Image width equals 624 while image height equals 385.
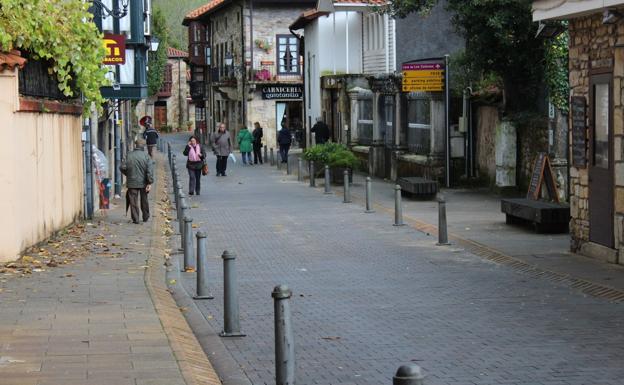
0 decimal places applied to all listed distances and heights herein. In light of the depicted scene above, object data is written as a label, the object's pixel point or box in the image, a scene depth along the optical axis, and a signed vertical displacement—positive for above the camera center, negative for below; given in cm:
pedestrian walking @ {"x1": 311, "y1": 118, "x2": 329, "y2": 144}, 4278 +13
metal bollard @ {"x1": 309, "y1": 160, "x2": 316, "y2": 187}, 3369 -120
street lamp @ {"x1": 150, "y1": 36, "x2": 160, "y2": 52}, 3247 +261
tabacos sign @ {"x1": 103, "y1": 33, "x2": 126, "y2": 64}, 2308 +178
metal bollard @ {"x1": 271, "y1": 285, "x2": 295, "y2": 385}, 795 -140
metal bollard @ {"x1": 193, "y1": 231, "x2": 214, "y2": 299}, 1268 -149
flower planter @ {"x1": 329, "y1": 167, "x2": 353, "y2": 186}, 3419 -123
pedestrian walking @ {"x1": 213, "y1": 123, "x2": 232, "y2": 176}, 3850 -37
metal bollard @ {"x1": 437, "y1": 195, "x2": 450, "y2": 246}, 1783 -142
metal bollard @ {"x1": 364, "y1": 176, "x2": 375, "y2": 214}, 2446 -134
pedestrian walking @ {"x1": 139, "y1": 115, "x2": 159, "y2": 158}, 4949 +13
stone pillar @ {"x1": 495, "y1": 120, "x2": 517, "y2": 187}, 2781 -48
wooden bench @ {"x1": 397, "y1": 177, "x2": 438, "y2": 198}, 2750 -130
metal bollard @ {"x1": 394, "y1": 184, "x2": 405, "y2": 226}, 2110 -145
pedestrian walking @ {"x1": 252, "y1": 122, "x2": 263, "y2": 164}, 4794 -31
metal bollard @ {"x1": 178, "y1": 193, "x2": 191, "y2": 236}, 1652 -102
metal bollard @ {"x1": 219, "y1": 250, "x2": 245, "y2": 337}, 1023 -147
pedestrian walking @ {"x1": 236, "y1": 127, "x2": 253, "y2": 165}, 4719 -26
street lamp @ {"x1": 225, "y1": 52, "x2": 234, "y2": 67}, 6312 +419
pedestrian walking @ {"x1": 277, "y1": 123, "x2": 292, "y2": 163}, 4559 -19
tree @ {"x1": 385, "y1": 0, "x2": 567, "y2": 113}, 2631 +204
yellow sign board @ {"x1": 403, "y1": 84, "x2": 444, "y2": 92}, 3073 +120
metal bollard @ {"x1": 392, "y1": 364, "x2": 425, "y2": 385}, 452 -95
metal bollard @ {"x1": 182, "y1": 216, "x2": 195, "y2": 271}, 1482 -144
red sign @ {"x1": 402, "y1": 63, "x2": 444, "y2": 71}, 3050 +176
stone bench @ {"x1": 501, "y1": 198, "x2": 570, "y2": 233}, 1914 -139
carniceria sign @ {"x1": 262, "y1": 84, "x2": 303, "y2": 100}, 6056 +226
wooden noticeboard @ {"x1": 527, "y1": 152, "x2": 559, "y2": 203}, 2123 -89
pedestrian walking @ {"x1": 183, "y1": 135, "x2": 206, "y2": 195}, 3001 -66
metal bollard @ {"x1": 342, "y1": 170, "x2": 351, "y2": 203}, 2699 -137
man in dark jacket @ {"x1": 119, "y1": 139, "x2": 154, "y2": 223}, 2162 -69
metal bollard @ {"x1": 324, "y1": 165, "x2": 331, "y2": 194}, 3003 -131
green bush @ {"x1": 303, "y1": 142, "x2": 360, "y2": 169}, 3362 -63
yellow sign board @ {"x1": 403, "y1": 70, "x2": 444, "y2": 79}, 3062 +156
